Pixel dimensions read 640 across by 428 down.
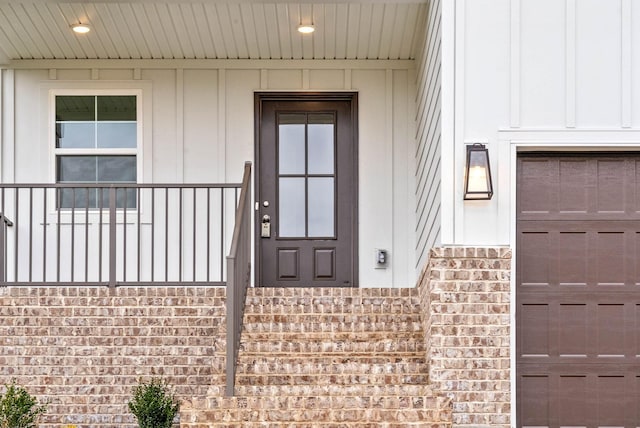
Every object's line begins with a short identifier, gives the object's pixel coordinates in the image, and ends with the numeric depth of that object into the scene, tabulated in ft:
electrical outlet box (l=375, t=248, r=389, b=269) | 32.40
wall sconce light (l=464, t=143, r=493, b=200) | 24.68
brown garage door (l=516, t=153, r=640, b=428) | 25.48
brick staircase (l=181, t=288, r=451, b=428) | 24.09
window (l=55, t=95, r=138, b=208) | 32.86
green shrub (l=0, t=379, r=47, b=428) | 25.08
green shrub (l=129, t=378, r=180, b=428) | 25.48
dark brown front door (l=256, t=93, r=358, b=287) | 32.71
